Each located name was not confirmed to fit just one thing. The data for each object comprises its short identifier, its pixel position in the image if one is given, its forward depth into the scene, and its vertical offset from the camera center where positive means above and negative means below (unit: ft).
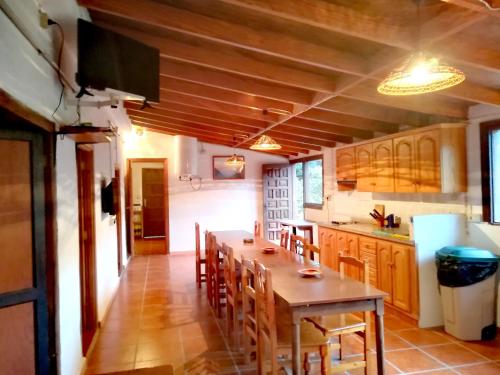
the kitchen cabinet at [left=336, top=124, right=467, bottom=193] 12.35 +0.89
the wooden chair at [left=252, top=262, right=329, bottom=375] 7.76 -3.31
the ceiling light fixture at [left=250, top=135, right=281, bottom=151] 15.03 +1.85
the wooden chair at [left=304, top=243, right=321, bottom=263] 11.18 -1.90
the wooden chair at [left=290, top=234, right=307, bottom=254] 13.40 -2.02
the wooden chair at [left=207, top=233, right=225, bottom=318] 13.83 -3.37
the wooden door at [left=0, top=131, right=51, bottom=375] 6.30 -1.12
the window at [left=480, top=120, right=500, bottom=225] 11.65 +0.36
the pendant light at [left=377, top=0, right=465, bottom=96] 5.79 +1.81
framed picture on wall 27.07 +1.56
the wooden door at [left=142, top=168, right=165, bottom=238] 34.09 -0.85
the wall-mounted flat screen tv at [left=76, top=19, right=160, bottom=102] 7.73 +2.91
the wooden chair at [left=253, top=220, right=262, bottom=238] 17.24 -1.95
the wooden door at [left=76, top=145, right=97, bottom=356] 11.76 -1.86
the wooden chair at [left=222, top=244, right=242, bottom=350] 11.01 -3.23
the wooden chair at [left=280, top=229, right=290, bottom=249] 15.33 -2.13
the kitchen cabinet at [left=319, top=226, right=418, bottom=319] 12.39 -2.93
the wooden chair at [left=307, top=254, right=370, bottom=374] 8.24 -3.24
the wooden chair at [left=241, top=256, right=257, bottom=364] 9.52 -3.52
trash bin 10.91 -3.23
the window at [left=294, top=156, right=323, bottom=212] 23.72 +0.30
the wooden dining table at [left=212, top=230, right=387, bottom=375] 7.43 -2.29
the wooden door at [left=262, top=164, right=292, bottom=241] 26.71 -0.54
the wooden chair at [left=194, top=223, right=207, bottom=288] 17.21 -3.37
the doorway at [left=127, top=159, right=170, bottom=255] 34.01 -1.28
